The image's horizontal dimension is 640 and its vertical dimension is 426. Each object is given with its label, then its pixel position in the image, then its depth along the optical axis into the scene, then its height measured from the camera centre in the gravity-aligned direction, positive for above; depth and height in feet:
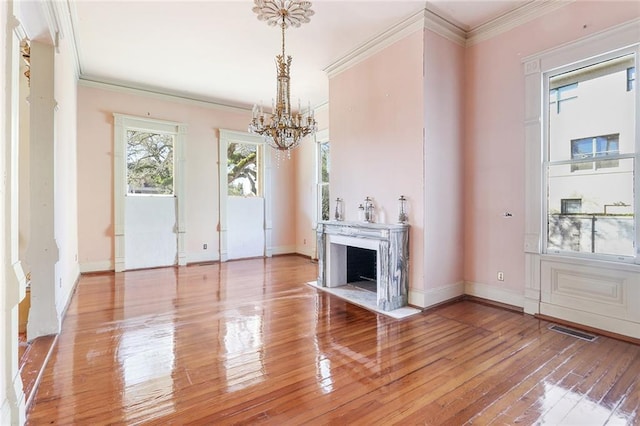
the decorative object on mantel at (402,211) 12.64 -0.07
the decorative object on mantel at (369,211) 14.10 -0.08
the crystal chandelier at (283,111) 11.52 +3.59
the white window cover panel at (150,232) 19.27 -1.38
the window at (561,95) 11.01 +3.90
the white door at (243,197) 22.34 +0.88
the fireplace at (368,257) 12.12 -2.09
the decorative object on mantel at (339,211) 15.95 -0.09
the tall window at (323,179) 22.53 +2.10
